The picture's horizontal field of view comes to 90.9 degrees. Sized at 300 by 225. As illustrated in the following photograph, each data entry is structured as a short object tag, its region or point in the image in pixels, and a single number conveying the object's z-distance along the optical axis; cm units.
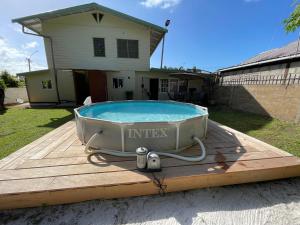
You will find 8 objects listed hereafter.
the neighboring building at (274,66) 688
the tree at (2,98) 898
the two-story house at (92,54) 980
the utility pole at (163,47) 1201
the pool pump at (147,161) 220
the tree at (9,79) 1780
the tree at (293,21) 569
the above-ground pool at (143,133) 267
